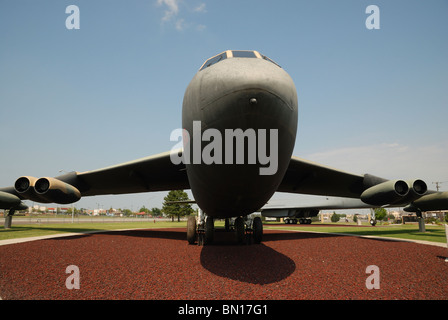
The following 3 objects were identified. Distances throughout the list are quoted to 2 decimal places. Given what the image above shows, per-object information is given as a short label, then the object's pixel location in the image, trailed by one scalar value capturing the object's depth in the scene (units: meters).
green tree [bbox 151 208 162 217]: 133.98
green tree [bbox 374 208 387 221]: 60.10
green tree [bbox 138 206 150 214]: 169.98
